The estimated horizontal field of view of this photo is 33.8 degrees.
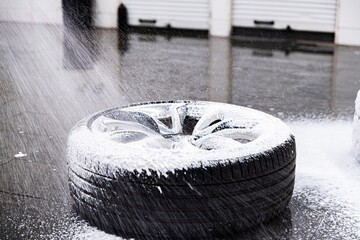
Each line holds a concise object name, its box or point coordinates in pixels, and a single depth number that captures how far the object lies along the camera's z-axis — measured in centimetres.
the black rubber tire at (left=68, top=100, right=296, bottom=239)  275
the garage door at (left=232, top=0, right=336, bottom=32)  1039
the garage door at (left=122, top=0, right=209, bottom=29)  1130
